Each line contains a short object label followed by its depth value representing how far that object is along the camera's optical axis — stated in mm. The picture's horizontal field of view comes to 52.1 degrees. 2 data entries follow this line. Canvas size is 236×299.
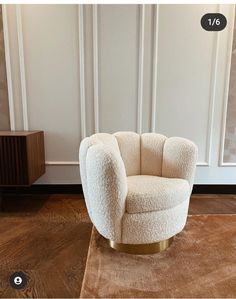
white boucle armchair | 1345
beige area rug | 1199
